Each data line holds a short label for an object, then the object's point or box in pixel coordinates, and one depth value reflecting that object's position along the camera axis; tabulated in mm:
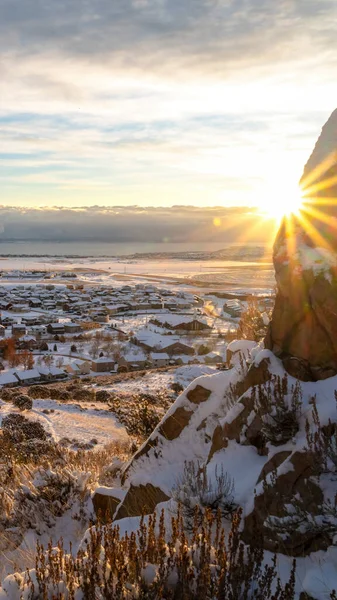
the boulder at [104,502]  5961
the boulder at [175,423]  6465
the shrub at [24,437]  11266
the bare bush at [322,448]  3893
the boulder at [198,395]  6598
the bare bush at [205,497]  4246
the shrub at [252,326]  10023
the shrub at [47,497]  6172
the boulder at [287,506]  3752
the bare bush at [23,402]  20547
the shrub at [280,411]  4449
